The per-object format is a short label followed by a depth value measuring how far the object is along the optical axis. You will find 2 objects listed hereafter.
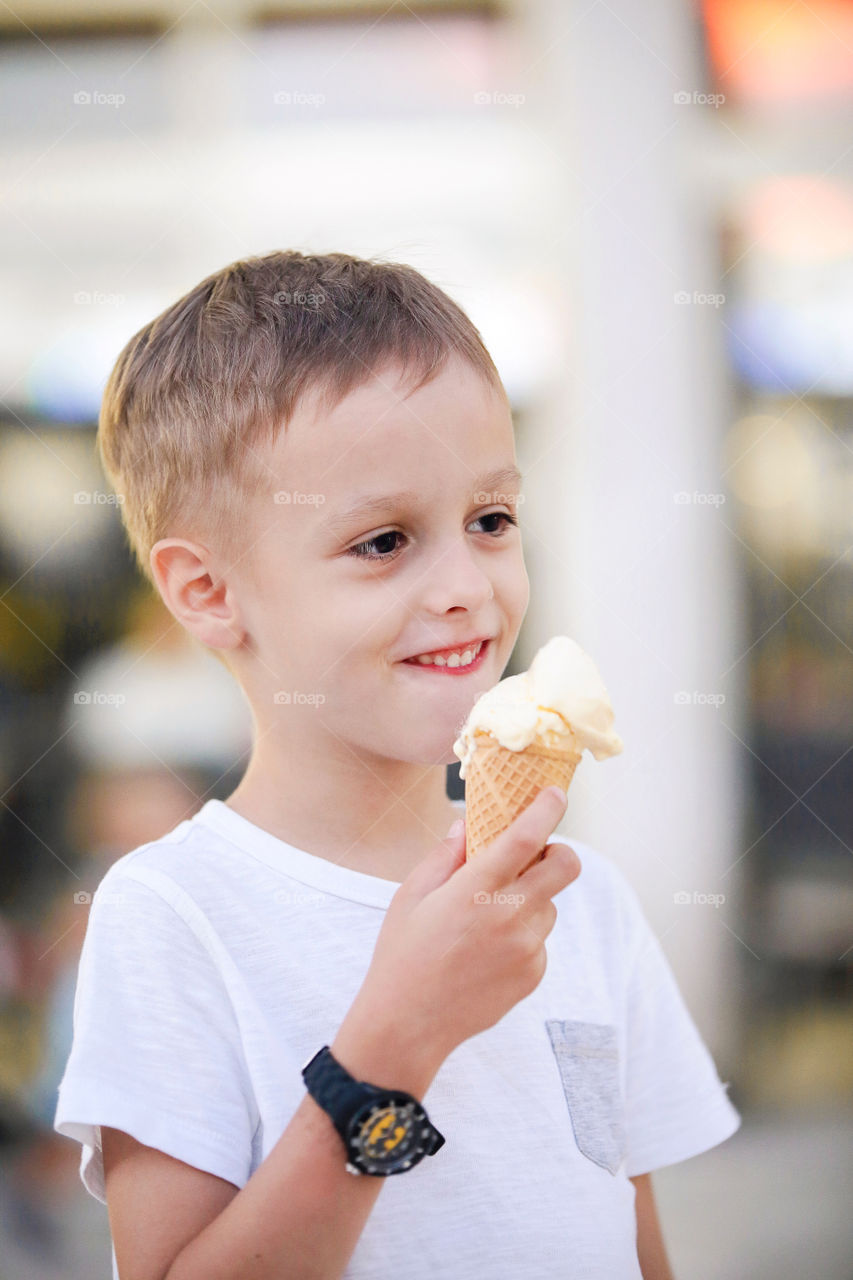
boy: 1.44
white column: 2.19
